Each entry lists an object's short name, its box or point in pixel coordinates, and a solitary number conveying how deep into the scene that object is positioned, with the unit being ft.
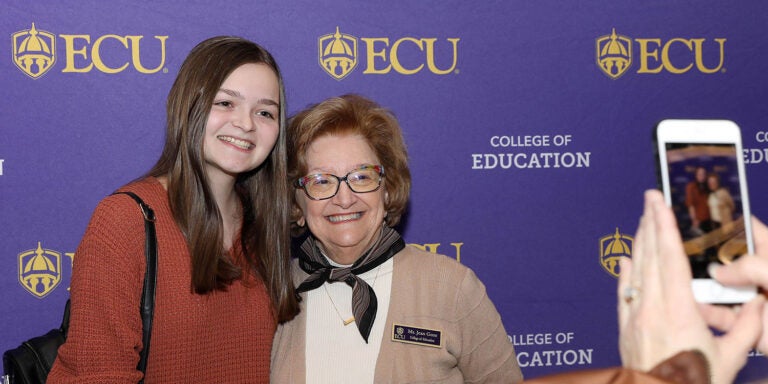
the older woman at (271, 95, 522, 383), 6.84
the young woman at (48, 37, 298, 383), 5.33
